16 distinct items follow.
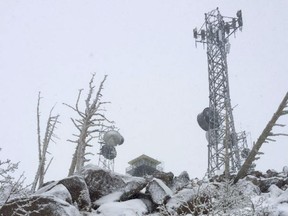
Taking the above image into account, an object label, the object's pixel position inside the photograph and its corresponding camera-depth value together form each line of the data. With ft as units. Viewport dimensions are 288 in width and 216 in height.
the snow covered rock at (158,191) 38.11
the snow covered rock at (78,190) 35.69
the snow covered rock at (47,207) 28.25
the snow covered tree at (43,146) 57.11
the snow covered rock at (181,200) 35.37
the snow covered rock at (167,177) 45.98
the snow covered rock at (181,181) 45.10
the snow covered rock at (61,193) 32.76
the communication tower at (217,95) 74.90
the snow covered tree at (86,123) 59.36
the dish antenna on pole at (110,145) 94.58
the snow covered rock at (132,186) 39.50
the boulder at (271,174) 49.11
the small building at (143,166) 106.63
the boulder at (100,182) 39.68
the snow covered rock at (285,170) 50.30
